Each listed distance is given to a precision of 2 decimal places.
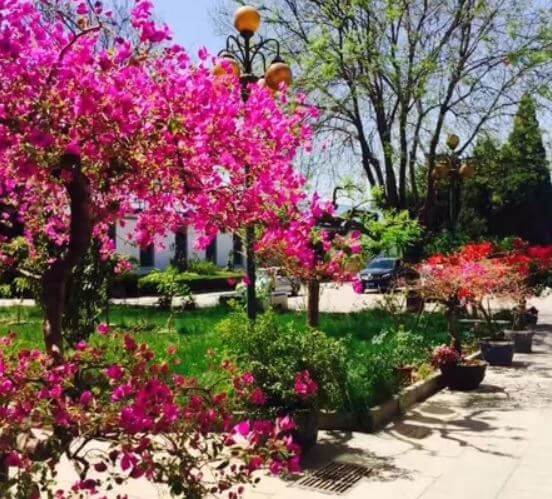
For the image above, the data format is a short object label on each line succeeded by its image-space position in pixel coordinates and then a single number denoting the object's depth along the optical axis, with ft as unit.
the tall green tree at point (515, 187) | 71.67
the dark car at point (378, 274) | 108.88
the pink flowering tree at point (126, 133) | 10.36
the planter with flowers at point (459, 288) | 33.17
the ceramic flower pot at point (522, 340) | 46.49
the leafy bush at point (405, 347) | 33.76
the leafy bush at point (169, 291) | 71.15
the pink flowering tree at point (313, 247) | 17.34
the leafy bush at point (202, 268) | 124.98
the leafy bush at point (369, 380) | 25.31
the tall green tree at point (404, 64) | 63.00
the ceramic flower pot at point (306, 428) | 20.75
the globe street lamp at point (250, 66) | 26.63
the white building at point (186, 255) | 130.16
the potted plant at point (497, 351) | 40.19
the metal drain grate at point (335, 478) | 18.69
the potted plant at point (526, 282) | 46.52
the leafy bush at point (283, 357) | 20.89
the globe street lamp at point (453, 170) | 59.78
